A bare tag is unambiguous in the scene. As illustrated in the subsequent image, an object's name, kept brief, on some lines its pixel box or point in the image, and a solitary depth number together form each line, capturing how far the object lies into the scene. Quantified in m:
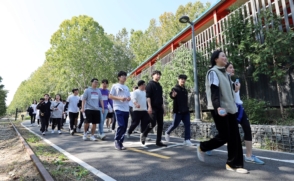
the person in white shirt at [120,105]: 5.69
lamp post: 8.75
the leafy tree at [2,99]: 39.09
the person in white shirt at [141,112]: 6.07
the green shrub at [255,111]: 6.93
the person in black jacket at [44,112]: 10.43
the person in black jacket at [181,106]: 6.15
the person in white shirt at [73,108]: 9.77
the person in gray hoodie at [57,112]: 10.93
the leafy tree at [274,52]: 6.66
